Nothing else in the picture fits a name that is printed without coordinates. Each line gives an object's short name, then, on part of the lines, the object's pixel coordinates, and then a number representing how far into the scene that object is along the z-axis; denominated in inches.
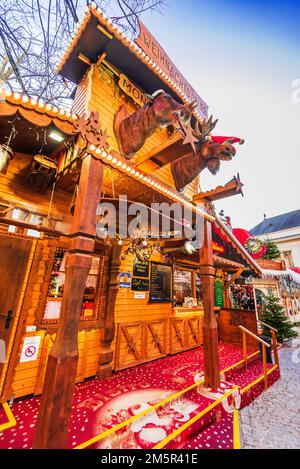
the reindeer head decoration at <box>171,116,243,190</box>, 181.3
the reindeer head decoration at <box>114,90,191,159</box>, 177.0
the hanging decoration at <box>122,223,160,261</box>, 222.1
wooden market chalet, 109.6
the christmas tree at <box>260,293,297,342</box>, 478.7
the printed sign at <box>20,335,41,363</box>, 164.4
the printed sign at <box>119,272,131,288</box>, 250.5
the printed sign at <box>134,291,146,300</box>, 264.2
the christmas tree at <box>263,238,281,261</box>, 669.3
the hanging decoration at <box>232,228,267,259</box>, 447.2
